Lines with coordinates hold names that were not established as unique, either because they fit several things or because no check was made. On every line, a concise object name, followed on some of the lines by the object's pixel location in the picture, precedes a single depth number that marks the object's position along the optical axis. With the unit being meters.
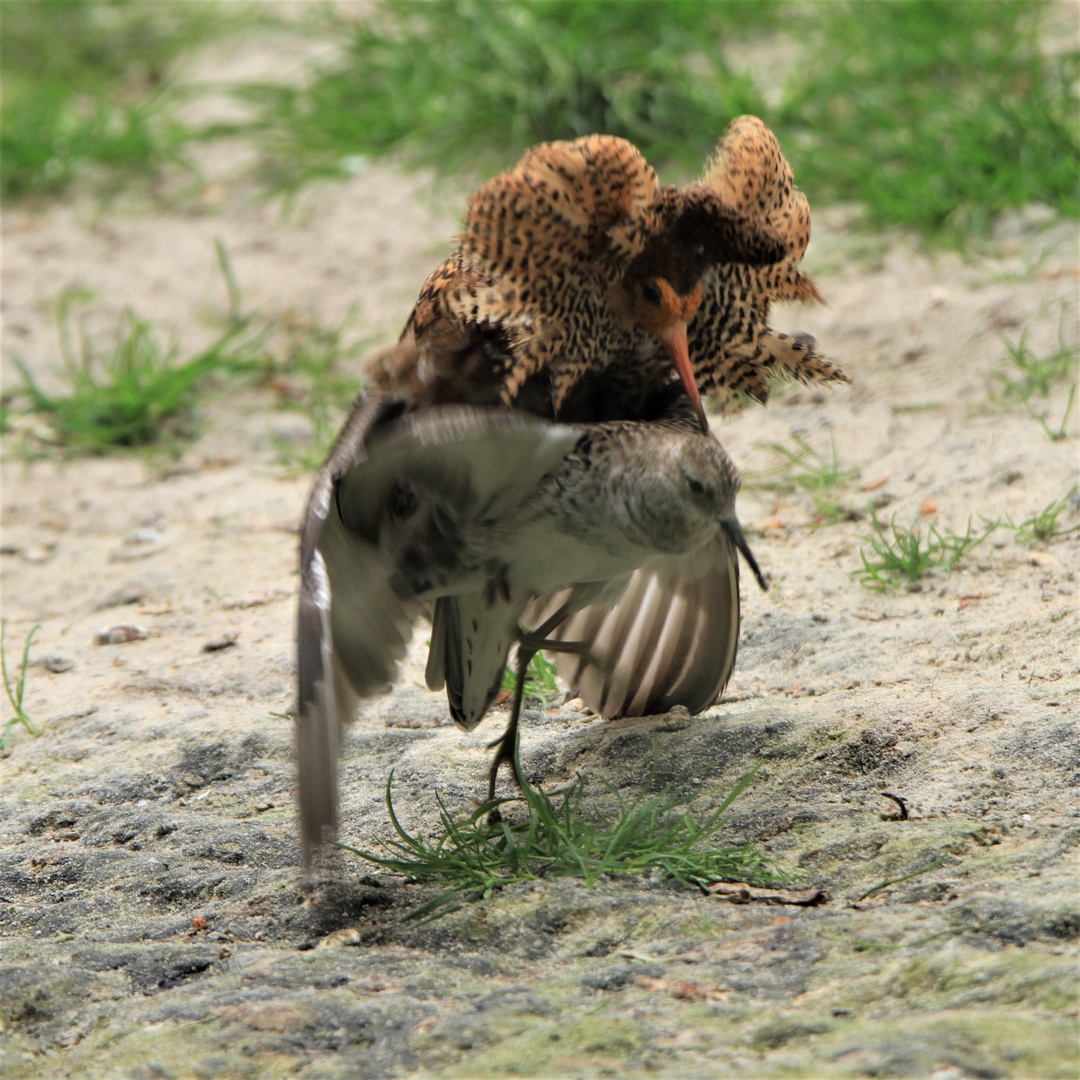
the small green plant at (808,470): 9.57
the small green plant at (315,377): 11.22
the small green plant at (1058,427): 9.05
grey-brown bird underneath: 5.64
